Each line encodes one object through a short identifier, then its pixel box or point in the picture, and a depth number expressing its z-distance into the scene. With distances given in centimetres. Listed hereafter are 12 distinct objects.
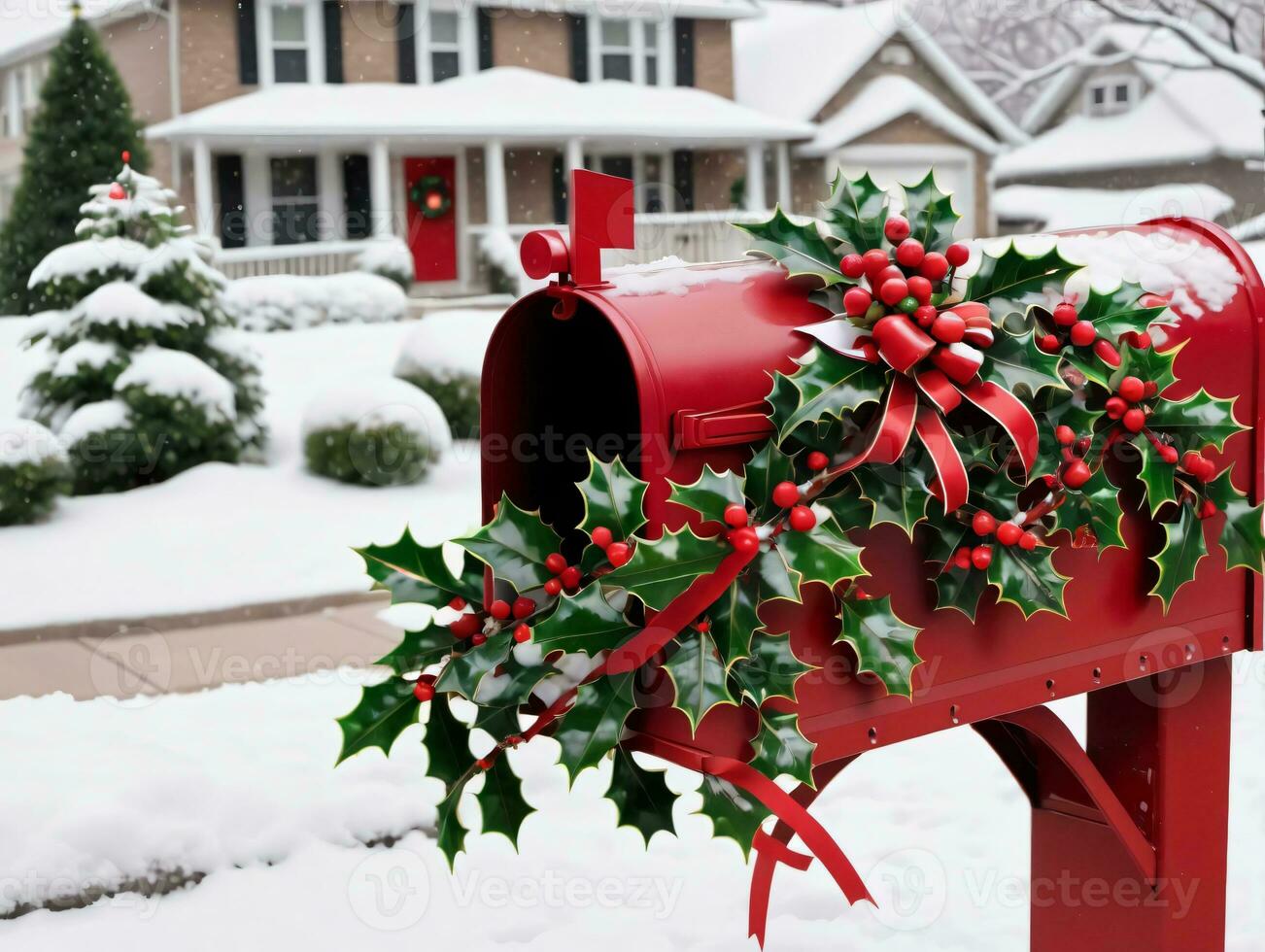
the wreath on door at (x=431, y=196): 1541
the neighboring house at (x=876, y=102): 1722
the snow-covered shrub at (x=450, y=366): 971
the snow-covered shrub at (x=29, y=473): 834
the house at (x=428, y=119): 1400
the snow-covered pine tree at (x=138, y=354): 895
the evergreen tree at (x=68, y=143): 1116
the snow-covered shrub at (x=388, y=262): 1284
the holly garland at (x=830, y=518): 146
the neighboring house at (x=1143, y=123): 1939
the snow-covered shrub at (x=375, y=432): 882
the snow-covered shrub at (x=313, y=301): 1178
